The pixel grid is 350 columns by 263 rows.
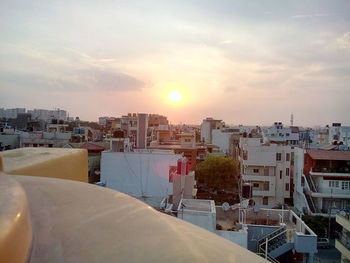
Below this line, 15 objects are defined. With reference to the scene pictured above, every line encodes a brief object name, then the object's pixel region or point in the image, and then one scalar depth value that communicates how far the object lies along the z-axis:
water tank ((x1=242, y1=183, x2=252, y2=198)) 28.66
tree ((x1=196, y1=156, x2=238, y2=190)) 32.03
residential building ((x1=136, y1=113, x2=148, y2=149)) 27.44
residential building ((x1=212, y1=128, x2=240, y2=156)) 49.84
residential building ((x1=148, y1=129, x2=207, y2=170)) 35.94
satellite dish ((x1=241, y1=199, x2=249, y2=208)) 15.70
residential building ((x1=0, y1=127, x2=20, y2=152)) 33.72
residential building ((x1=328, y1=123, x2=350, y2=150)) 45.61
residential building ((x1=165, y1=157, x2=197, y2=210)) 17.22
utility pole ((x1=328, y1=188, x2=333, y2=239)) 24.84
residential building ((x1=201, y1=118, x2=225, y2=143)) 64.31
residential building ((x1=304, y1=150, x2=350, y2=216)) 26.45
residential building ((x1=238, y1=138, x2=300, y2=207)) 30.05
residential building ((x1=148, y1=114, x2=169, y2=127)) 69.52
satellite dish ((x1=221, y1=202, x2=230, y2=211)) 15.78
